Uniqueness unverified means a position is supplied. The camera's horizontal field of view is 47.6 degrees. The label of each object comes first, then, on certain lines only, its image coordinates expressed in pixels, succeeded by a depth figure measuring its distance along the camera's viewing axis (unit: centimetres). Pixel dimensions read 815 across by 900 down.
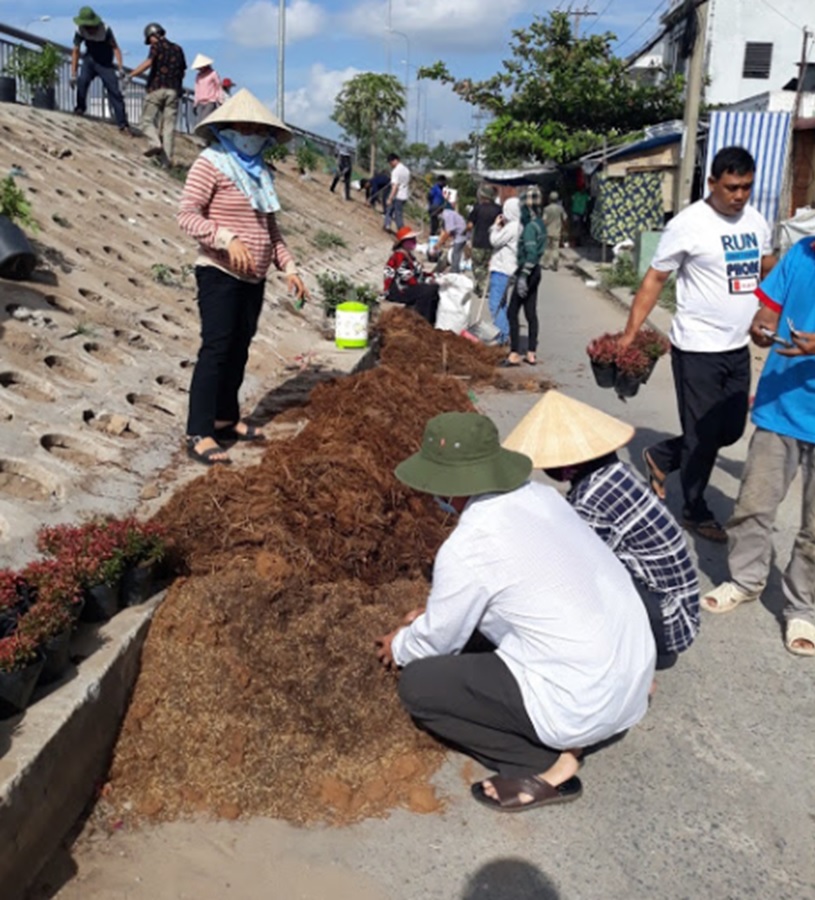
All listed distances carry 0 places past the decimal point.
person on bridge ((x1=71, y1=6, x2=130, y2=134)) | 1416
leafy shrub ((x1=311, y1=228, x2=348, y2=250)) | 1706
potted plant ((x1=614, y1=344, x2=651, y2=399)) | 538
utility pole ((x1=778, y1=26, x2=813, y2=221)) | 1784
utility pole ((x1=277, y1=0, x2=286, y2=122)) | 2761
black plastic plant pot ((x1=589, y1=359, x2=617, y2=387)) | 548
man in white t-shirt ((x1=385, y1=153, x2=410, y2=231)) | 2270
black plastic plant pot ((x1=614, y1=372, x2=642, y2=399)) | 545
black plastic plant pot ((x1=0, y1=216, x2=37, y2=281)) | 666
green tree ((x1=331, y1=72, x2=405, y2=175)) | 3928
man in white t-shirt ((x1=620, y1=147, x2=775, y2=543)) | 498
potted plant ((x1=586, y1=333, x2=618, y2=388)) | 544
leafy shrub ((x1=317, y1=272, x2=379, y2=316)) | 1051
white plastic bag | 1084
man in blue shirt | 410
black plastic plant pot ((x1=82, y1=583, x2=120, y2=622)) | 340
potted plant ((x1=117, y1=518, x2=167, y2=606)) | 357
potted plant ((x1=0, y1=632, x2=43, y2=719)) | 273
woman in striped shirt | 499
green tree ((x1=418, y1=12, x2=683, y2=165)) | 3159
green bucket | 852
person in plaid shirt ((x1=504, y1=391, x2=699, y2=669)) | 346
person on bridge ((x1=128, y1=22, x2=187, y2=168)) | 1438
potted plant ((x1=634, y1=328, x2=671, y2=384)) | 561
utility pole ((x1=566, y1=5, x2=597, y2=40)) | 3551
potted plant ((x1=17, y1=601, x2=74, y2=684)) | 291
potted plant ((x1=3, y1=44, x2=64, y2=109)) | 1484
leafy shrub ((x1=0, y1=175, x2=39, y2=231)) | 730
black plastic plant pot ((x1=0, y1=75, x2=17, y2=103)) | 1413
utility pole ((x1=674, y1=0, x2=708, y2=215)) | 1650
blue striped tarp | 1870
